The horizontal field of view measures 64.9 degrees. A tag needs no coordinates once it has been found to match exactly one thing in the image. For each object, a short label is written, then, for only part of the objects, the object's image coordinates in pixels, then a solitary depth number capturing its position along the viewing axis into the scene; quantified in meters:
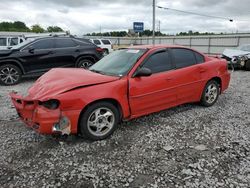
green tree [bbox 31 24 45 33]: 60.40
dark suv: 6.74
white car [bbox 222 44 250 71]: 9.38
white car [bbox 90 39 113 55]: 16.26
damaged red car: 2.84
